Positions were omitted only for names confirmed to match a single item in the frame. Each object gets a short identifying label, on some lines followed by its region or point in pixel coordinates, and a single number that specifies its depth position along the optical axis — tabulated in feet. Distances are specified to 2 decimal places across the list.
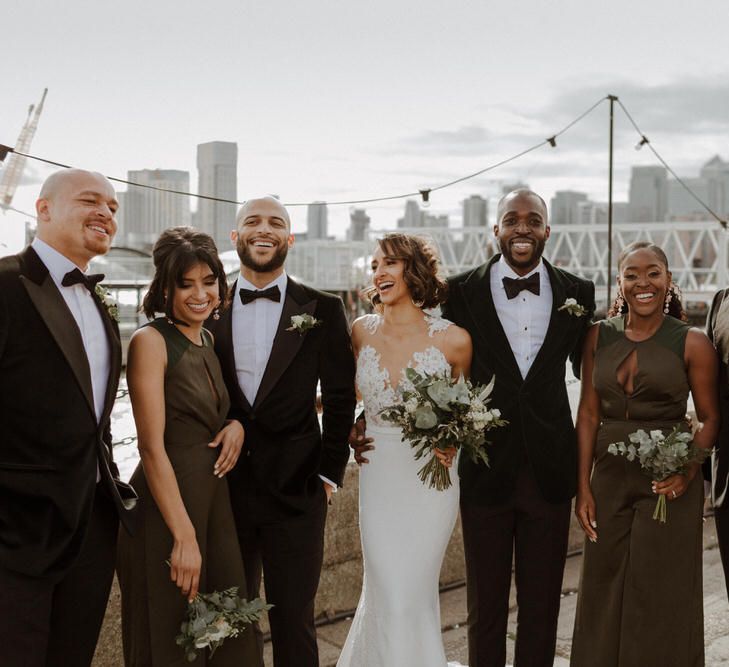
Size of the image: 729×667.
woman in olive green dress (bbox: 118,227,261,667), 11.07
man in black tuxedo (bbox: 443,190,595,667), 13.88
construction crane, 212.95
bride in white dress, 13.62
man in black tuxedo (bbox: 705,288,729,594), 14.33
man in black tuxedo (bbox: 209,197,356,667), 12.73
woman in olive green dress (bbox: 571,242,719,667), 13.83
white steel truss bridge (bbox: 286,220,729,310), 166.40
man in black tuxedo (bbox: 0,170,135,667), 9.71
